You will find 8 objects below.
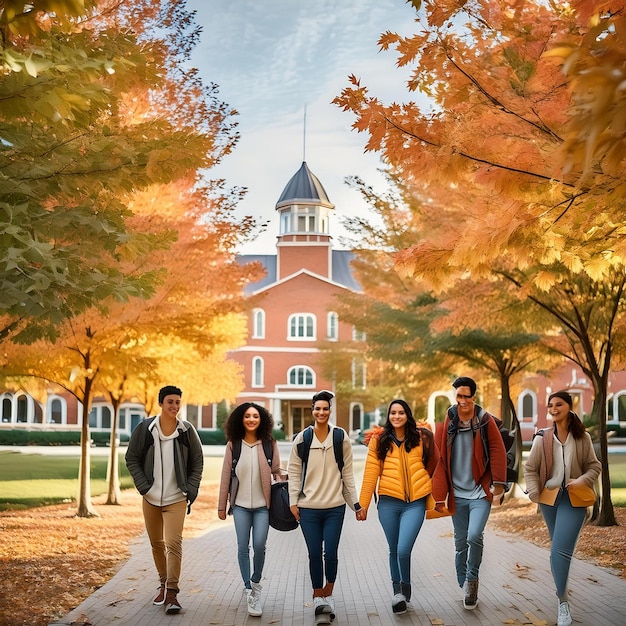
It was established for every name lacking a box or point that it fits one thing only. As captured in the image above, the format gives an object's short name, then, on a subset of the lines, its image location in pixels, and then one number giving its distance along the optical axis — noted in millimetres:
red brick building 63594
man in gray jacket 7930
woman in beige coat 7297
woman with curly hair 8016
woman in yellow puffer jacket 7824
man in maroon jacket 7852
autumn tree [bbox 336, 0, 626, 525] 7301
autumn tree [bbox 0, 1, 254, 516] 7094
